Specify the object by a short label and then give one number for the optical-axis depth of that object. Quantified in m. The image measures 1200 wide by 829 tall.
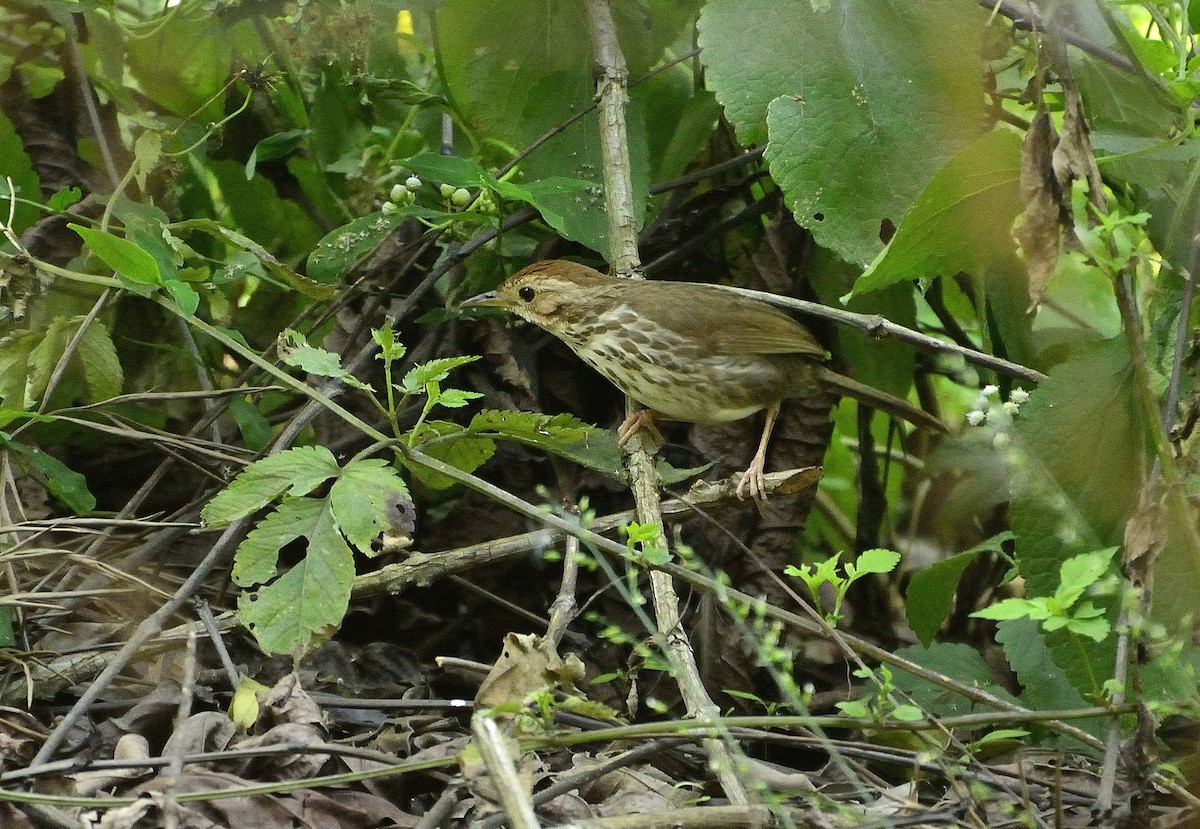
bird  7.25
